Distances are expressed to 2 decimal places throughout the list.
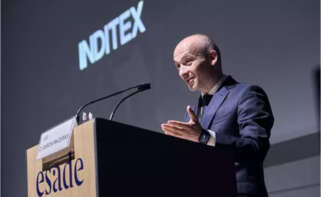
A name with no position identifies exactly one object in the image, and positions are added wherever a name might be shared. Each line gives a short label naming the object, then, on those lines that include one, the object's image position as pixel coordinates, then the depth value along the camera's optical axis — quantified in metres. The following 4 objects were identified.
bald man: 2.59
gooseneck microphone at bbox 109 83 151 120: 3.00
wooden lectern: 2.31
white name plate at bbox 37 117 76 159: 2.43
